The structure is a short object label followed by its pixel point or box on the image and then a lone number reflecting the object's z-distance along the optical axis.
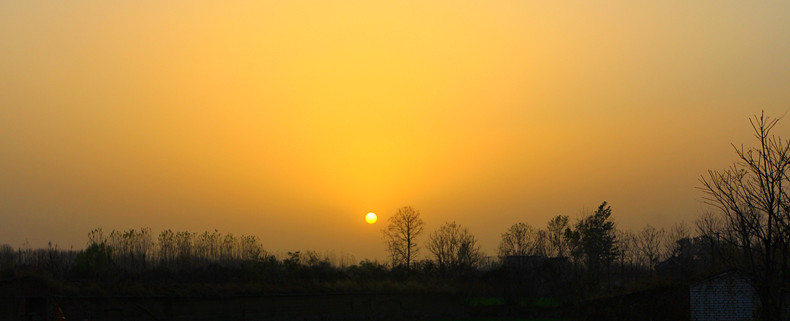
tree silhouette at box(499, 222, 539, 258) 85.94
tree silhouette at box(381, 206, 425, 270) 78.56
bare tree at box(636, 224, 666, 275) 79.69
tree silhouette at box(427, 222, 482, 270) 83.50
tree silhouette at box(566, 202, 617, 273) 76.56
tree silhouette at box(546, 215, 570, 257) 80.66
